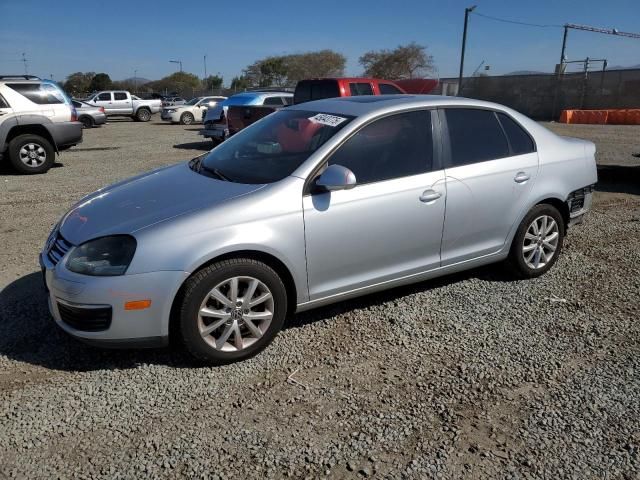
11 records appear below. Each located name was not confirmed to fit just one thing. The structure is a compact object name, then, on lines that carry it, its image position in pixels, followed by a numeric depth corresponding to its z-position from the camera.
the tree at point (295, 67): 77.88
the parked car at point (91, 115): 23.09
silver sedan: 2.98
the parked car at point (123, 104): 28.36
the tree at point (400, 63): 66.38
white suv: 9.70
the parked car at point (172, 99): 32.38
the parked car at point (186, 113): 25.77
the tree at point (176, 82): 88.94
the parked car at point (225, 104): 13.79
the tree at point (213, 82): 99.93
